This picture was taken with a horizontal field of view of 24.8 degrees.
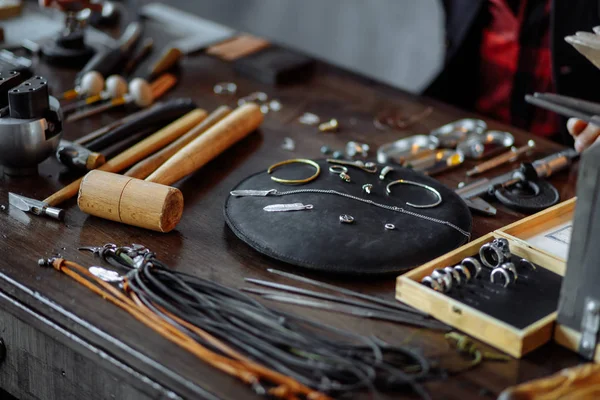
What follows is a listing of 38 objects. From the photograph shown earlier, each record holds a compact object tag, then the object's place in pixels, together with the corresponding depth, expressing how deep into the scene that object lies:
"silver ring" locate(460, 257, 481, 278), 1.06
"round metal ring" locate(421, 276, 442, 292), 1.04
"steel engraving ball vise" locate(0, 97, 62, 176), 1.17
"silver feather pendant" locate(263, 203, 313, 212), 1.12
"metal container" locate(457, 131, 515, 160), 1.29
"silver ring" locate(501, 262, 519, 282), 1.05
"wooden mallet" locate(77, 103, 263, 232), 1.11
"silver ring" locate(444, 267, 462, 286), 1.04
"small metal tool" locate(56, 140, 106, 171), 1.21
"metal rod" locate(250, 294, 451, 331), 1.02
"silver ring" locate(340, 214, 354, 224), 1.10
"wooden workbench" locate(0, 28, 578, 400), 0.98
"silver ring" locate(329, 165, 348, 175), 1.18
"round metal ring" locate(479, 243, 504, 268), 1.07
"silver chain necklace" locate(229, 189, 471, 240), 1.11
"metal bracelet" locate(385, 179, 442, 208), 1.14
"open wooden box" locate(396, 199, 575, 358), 1.00
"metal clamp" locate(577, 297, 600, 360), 0.98
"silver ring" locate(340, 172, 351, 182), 1.17
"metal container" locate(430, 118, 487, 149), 1.32
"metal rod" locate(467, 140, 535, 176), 1.26
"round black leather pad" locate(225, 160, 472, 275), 1.07
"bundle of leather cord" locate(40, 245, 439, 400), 0.96
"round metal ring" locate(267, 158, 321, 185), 1.16
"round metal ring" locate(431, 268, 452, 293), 1.04
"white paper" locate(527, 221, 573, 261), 1.09
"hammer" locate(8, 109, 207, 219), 1.15
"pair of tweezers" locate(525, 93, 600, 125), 1.02
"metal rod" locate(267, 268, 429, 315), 1.04
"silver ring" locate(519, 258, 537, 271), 1.07
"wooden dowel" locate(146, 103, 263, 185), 1.20
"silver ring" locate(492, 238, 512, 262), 1.08
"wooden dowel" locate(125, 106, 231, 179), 1.21
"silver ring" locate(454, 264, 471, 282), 1.05
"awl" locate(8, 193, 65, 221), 1.14
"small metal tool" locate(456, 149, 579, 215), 1.19
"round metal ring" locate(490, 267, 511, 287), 1.05
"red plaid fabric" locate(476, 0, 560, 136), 1.58
